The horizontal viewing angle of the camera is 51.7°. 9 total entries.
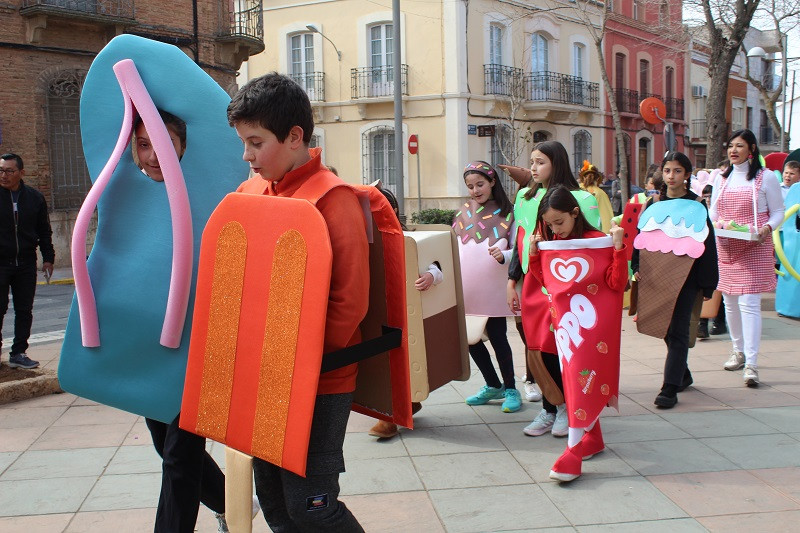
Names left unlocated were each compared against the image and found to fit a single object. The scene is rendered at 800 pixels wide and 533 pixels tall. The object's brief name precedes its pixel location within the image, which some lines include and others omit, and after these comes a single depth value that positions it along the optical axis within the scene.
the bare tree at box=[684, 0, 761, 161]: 14.99
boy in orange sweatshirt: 2.33
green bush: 23.31
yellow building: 26.58
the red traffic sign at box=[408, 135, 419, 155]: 25.05
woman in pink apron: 6.15
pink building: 33.56
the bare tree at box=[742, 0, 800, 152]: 18.17
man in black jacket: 6.54
